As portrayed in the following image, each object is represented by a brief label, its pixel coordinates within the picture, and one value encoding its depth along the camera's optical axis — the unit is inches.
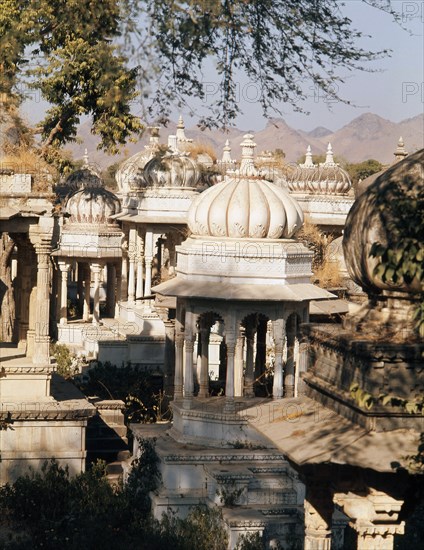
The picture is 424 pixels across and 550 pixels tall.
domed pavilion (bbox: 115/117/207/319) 1274.6
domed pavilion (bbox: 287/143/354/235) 1374.3
